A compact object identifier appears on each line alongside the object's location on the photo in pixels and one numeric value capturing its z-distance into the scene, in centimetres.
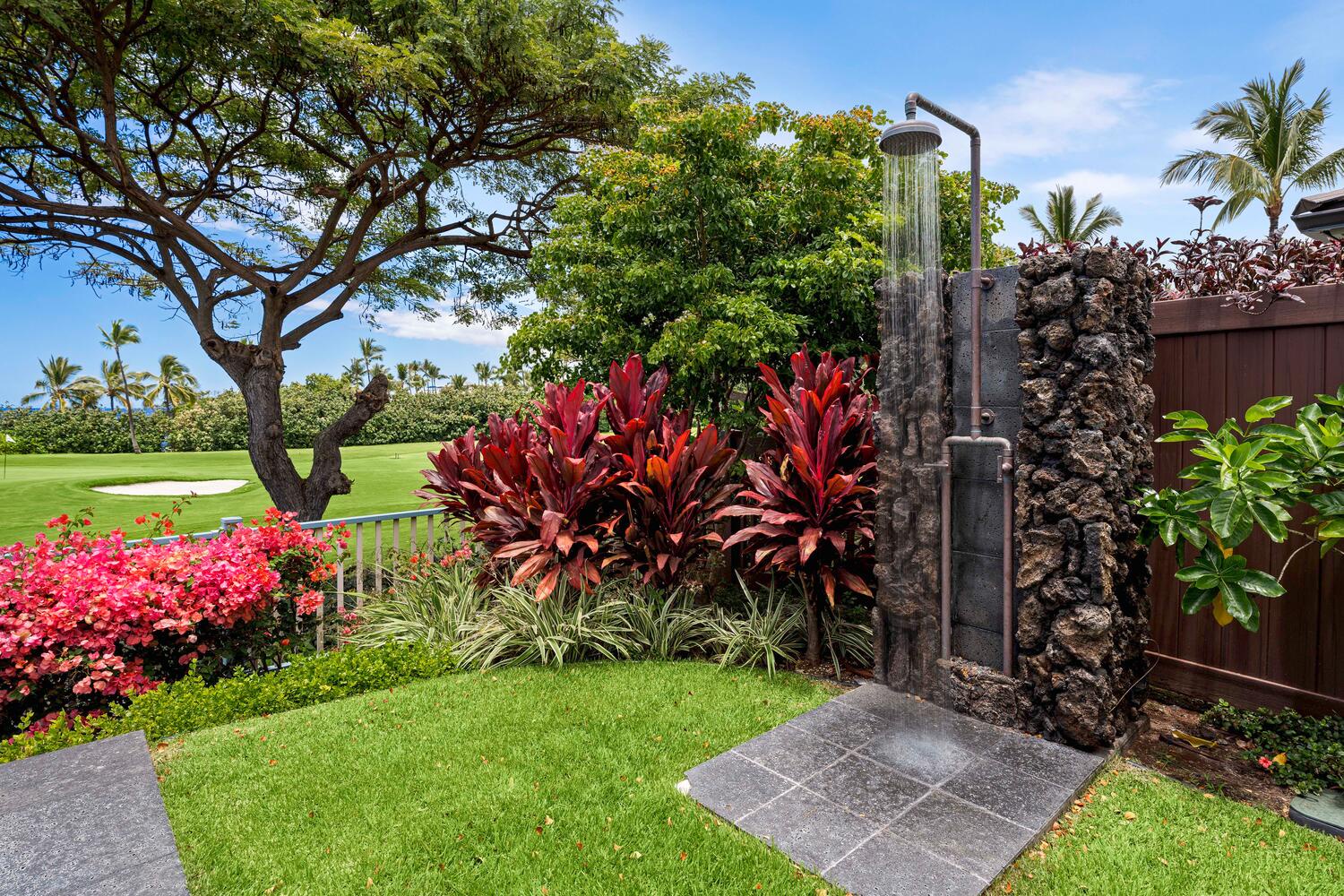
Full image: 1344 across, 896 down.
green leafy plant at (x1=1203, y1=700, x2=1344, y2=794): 214
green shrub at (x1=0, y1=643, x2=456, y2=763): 260
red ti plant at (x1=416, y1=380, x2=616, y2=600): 351
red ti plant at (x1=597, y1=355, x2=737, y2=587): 362
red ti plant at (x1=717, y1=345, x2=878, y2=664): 314
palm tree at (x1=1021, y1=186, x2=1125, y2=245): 2119
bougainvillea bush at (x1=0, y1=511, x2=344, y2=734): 285
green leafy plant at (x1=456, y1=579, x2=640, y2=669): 342
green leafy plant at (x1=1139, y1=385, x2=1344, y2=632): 197
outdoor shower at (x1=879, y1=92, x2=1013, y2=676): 254
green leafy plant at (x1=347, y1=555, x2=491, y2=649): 367
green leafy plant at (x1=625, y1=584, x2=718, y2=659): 351
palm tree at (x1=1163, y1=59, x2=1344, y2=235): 1620
